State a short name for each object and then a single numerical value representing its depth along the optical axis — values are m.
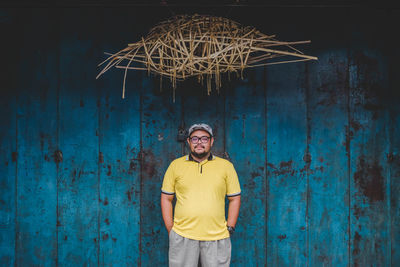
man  1.68
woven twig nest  1.57
